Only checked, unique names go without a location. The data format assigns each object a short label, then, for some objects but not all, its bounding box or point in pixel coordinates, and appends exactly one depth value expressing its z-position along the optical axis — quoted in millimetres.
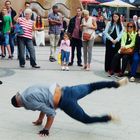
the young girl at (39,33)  15894
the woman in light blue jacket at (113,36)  11891
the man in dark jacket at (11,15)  14521
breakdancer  6023
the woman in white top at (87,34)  12391
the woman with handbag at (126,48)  11516
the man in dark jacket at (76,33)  13141
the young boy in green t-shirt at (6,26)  14078
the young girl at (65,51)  12492
